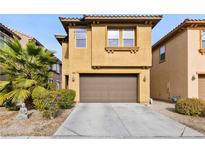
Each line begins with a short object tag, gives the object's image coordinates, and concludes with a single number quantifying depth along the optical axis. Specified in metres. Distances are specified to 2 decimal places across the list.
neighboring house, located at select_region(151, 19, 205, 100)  9.97
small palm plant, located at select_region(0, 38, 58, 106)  7.34
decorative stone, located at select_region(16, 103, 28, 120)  6.10
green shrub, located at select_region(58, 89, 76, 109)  8.18
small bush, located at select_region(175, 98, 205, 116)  7.02
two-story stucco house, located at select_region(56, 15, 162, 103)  10.41
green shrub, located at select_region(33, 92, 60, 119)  6.00
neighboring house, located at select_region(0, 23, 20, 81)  10.87
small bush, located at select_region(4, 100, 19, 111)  8.04
